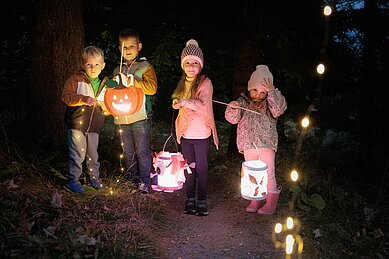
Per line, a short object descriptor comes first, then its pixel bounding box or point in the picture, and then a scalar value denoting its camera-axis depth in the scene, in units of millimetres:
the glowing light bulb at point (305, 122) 5633
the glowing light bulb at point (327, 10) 5724
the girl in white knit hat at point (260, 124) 5523
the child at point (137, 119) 5734
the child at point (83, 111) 5480
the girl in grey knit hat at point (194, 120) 5441
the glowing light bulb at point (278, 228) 5262
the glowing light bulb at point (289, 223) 5238
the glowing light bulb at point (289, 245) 4662
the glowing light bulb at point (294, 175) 5459
